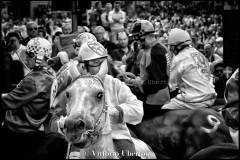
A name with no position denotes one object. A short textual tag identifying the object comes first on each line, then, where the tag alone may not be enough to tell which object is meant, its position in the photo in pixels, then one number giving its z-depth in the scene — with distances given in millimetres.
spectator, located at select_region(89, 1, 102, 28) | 16156
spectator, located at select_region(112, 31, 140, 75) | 8883
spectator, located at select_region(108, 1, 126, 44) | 15375
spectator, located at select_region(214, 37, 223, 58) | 12133
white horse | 3793
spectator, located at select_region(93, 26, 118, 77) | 8067
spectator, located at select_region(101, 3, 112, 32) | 15727
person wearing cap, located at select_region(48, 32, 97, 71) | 7324
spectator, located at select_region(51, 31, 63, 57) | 9781
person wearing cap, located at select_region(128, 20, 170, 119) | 7168
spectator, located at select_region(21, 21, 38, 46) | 11633
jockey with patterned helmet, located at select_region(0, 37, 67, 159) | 6047
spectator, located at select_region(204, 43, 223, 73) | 11719
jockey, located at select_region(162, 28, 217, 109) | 7273
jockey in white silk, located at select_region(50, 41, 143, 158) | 4570
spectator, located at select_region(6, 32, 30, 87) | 8836
